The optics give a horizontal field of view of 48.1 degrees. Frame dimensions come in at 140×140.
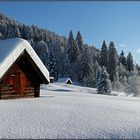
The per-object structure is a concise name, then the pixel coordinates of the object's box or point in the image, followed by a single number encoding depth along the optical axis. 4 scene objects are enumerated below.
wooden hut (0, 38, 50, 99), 8.24
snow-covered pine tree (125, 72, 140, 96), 40.11
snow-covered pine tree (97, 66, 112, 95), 28.99
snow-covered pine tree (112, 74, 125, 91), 42.30
